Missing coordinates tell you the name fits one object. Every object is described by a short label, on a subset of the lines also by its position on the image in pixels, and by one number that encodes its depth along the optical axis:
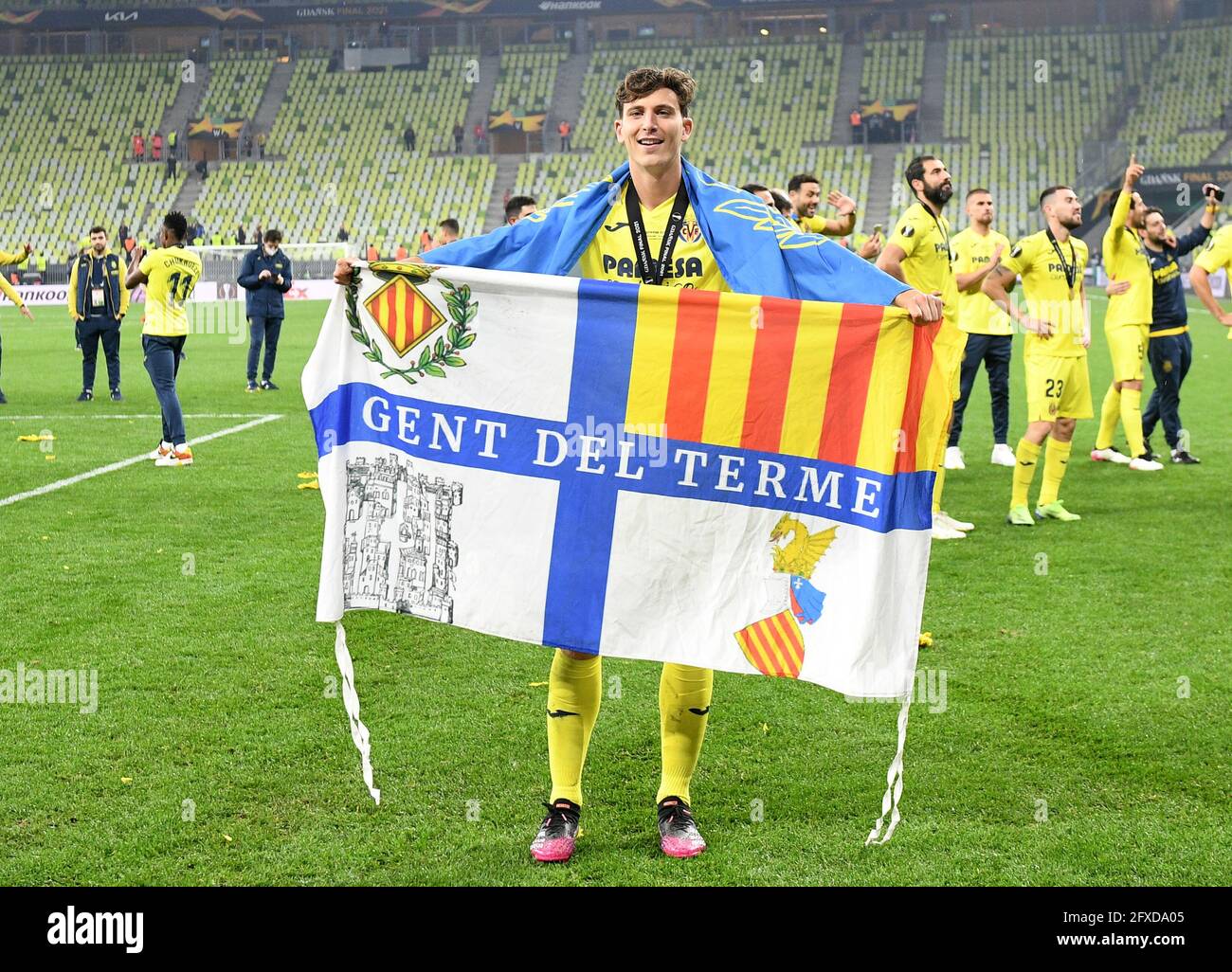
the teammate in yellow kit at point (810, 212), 9.12
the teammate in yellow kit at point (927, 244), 8.22
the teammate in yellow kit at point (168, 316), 10.99
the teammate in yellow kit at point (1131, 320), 10.71
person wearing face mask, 16.77
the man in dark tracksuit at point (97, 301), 15.88
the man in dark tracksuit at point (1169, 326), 11.05
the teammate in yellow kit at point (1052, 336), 8.46
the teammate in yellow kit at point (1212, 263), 9.70
